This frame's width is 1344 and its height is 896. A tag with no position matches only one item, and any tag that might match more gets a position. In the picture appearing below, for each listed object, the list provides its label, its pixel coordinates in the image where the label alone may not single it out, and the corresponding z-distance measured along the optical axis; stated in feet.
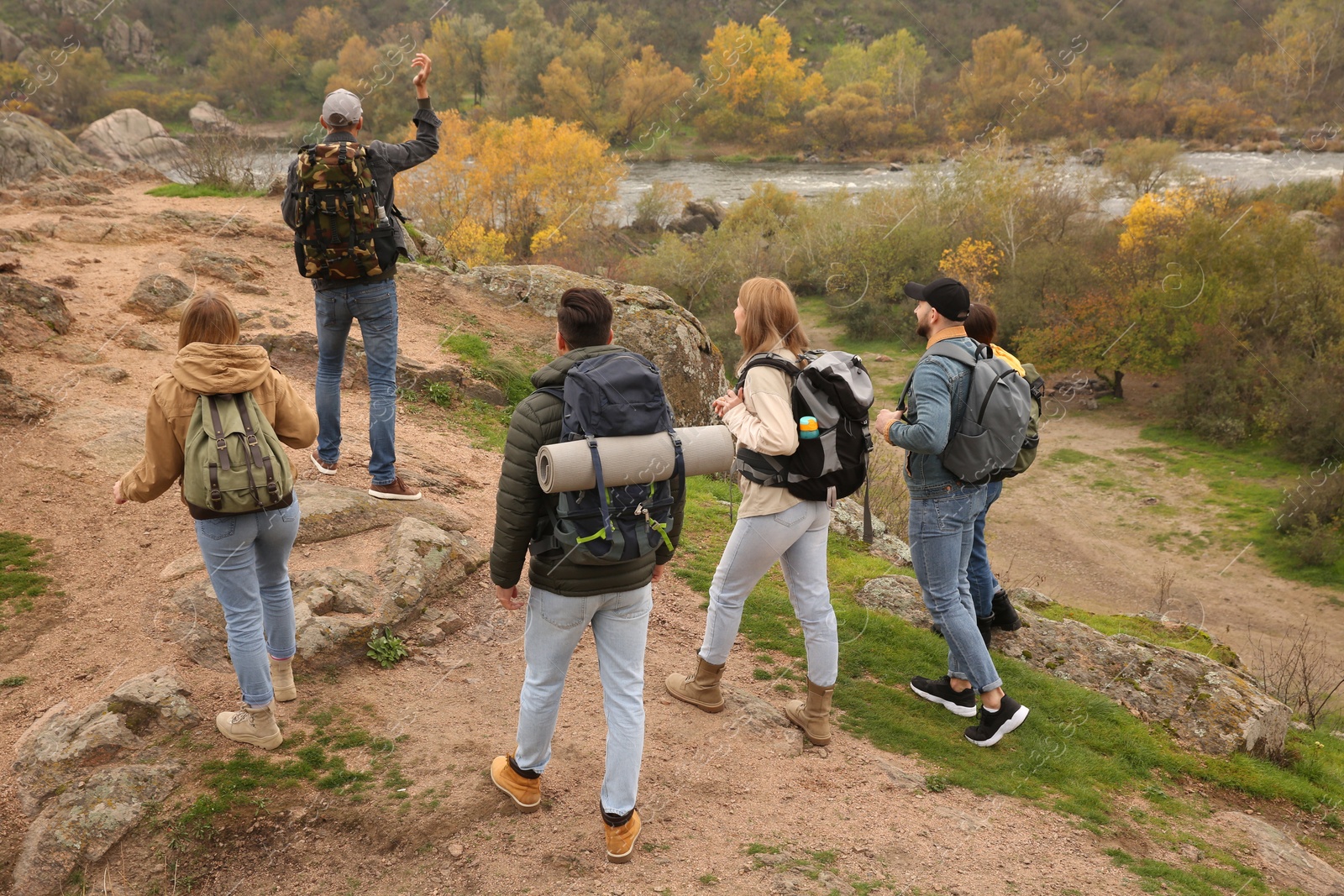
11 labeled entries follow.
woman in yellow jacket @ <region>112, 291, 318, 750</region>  11.28
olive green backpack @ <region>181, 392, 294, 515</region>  11.07
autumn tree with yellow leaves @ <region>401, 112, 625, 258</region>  140.26
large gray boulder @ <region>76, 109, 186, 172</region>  136.87
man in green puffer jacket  10.26
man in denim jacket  13.80
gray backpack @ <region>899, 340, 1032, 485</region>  14.15
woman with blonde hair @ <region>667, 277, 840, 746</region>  12.51
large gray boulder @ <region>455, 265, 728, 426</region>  37.29
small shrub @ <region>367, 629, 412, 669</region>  15.47
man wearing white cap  16.61
